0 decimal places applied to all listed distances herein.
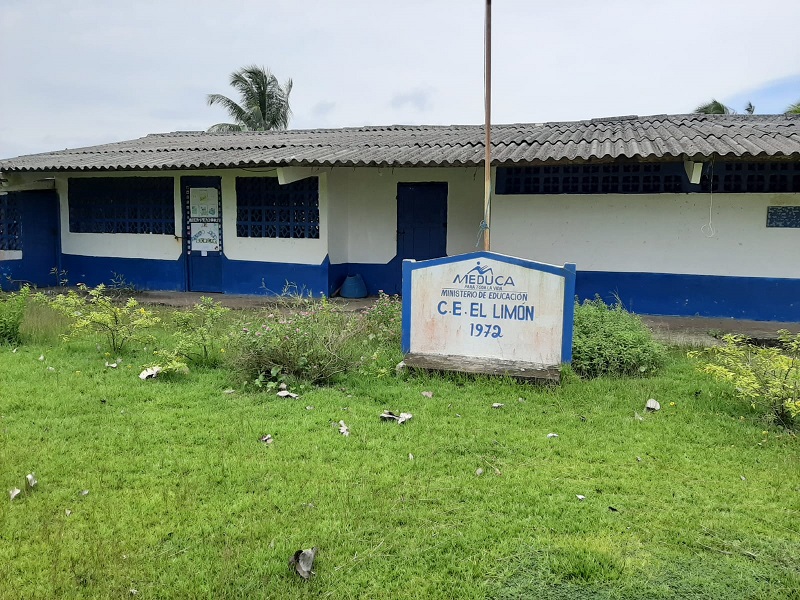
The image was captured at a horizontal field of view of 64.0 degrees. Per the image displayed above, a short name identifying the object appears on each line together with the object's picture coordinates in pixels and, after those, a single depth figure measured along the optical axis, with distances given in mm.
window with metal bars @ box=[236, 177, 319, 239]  10805
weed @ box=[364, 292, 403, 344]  6901
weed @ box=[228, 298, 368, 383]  5730
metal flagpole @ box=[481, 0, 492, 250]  6863
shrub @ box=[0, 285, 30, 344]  7164
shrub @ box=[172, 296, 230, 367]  6379
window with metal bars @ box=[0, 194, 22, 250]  12305
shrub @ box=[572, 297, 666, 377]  5969
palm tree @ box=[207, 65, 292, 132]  29141
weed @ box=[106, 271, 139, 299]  11695
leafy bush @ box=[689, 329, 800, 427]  4633
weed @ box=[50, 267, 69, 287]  12773
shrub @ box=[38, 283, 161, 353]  6676
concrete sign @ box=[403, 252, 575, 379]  5684
